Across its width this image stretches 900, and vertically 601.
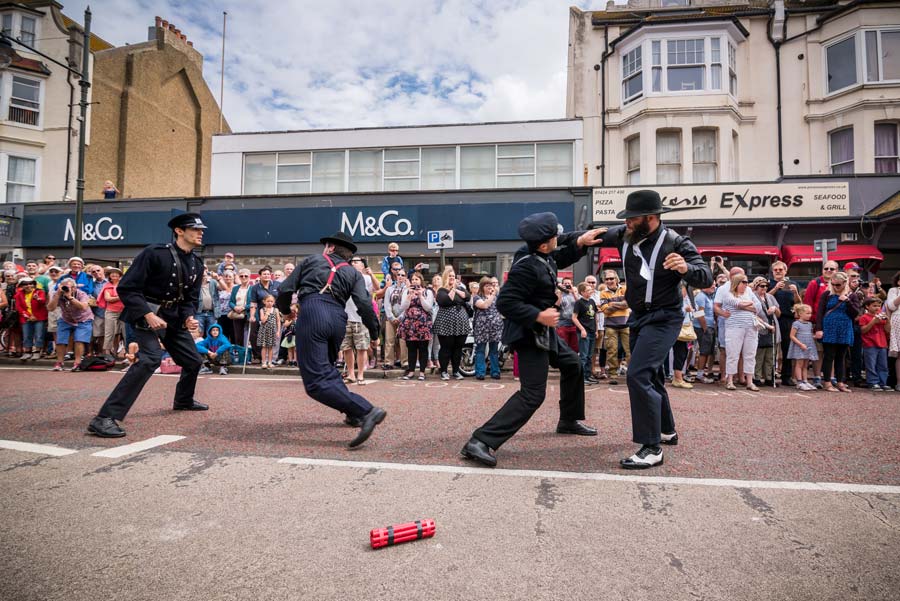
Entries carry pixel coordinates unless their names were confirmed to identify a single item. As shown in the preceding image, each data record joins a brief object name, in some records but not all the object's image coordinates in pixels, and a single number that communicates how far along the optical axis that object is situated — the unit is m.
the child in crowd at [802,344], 9.24
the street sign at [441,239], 11.60
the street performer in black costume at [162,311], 4.93
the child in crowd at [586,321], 9.69
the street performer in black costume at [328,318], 4.58
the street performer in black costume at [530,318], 3.99
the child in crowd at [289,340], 10.62
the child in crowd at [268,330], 10.64
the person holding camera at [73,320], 10.26
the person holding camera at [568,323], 9.90
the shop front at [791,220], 16.77
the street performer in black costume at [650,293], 3.99
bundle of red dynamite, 2.54
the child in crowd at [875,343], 9.10
